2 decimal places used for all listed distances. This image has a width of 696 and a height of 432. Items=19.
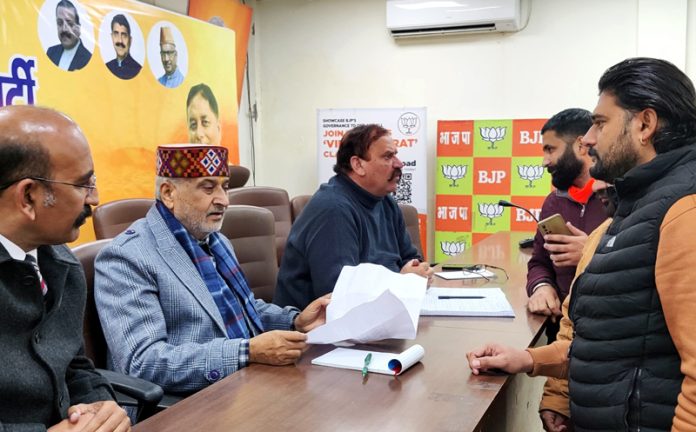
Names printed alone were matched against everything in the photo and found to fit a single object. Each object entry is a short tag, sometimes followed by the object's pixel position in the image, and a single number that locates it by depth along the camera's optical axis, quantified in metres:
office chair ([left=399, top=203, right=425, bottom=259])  3.75
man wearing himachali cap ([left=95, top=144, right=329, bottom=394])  1.58
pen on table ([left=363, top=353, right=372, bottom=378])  1.44
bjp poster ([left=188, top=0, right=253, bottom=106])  5.32
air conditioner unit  5.52
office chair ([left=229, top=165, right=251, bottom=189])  4.59
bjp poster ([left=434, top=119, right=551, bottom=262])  5.48
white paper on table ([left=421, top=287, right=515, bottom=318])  1.97
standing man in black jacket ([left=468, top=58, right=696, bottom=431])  1.10
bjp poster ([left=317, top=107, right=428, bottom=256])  5.73
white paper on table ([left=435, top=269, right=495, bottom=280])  2.58
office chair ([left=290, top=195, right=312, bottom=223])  4.32
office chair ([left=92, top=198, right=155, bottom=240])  2.85
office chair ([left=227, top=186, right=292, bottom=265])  3.87
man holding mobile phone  2.09
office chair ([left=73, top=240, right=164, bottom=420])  1.49
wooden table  1.19
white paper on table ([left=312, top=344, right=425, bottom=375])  1.44
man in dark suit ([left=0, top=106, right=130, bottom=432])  1.18
